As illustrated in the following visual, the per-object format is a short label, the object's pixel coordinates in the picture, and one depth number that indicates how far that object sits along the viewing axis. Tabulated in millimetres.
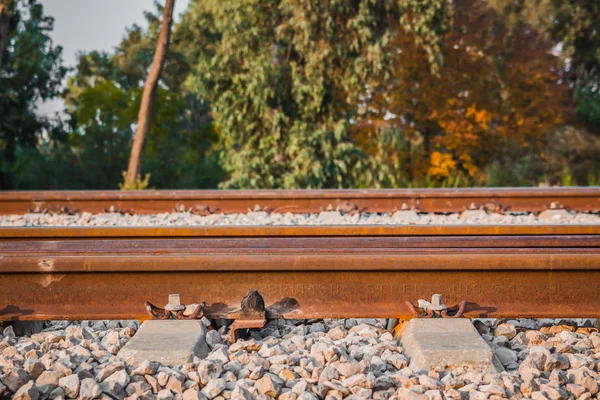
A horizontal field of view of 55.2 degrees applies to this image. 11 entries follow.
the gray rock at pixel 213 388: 2348
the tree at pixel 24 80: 19359
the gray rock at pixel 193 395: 2300
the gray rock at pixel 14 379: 2378
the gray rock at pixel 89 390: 2312
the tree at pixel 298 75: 13852
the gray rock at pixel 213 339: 2905
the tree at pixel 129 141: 20188
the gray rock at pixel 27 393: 2273
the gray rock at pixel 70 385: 2352
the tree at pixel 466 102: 17500
